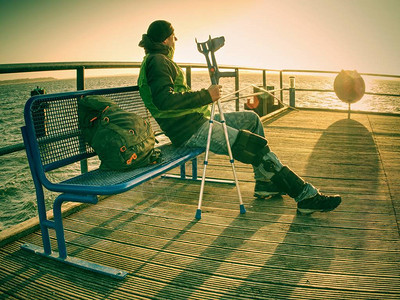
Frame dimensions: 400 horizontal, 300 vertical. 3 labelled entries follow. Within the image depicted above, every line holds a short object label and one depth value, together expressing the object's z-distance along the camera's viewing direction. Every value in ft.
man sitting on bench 8.80
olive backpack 7.48
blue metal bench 6.80
